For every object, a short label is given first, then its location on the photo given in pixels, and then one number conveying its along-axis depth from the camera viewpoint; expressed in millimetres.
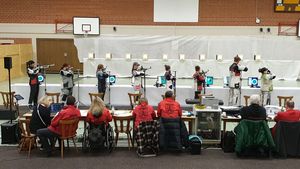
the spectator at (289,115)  6648
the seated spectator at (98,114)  6684
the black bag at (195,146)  6844
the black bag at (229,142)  7016
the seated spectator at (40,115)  6625
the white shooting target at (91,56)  16859
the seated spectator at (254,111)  6543
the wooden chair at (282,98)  9930
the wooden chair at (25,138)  6827
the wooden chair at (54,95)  10452
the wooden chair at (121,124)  7004
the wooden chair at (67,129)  6562
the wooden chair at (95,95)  10422
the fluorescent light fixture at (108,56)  16925
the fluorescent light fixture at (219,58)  16734
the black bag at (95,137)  6709
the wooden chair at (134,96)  10295
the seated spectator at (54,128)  6547
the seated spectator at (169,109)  6887
